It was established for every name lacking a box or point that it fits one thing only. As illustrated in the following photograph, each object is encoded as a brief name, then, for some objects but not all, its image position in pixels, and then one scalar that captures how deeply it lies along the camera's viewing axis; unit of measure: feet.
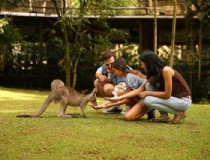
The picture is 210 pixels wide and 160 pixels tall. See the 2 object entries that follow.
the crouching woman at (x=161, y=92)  23.97
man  27.94
